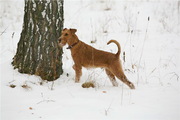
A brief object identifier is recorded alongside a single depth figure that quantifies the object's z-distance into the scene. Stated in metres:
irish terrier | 7.62
